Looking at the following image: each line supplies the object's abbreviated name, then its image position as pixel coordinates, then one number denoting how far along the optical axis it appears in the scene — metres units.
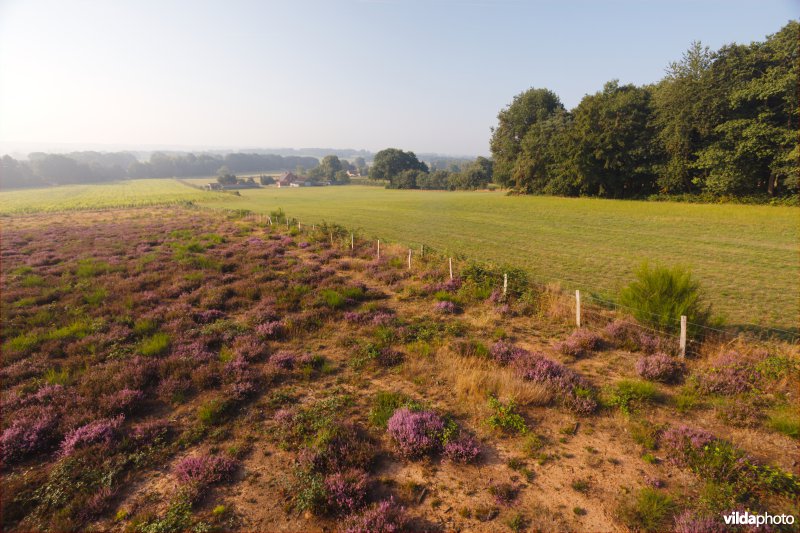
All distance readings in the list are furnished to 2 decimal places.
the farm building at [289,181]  164.35
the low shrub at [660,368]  8.42
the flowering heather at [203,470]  5.64
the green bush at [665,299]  10.35
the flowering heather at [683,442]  5.86
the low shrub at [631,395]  7.47
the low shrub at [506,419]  6.88
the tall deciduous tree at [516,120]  79.19
